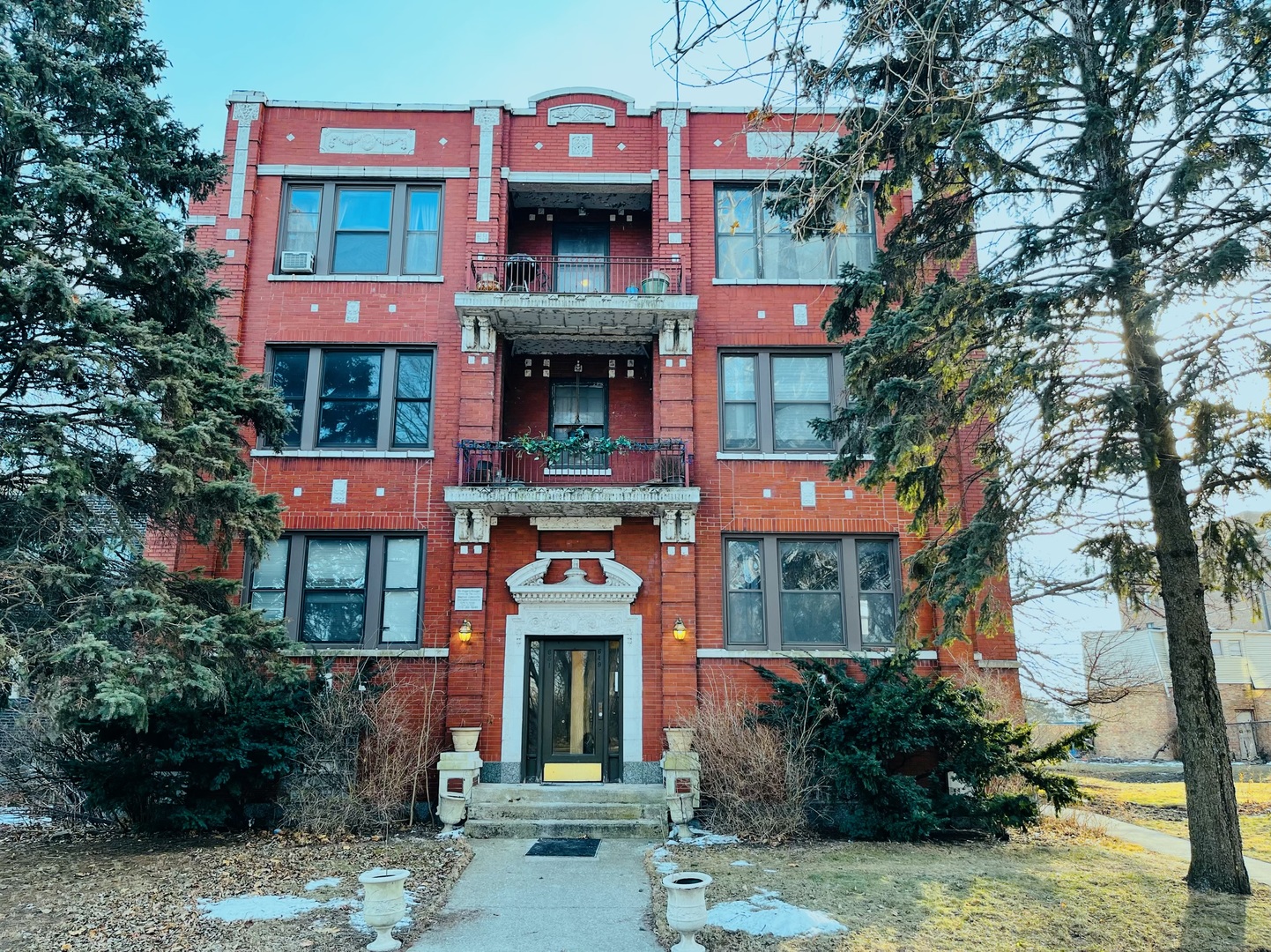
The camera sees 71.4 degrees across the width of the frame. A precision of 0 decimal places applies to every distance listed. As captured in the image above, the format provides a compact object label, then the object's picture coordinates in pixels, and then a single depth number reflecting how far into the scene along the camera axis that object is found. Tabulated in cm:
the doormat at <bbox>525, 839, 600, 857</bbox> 1103
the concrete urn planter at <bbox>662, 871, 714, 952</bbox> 677
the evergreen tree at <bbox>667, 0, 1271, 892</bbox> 827
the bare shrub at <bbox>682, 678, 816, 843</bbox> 1132
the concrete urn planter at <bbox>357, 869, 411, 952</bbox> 711
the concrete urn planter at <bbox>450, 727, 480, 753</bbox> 1319
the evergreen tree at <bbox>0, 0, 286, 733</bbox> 856
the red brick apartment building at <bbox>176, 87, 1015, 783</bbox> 1416
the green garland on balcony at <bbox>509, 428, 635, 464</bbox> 1416
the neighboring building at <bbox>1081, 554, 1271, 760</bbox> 2461
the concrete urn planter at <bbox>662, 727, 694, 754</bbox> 1292
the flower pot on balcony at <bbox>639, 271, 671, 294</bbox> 1495
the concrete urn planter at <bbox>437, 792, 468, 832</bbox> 1245
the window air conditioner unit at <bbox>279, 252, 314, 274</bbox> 1557
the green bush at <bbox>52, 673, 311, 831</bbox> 1116
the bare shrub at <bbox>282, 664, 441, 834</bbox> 1158
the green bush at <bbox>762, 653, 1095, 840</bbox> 1142
